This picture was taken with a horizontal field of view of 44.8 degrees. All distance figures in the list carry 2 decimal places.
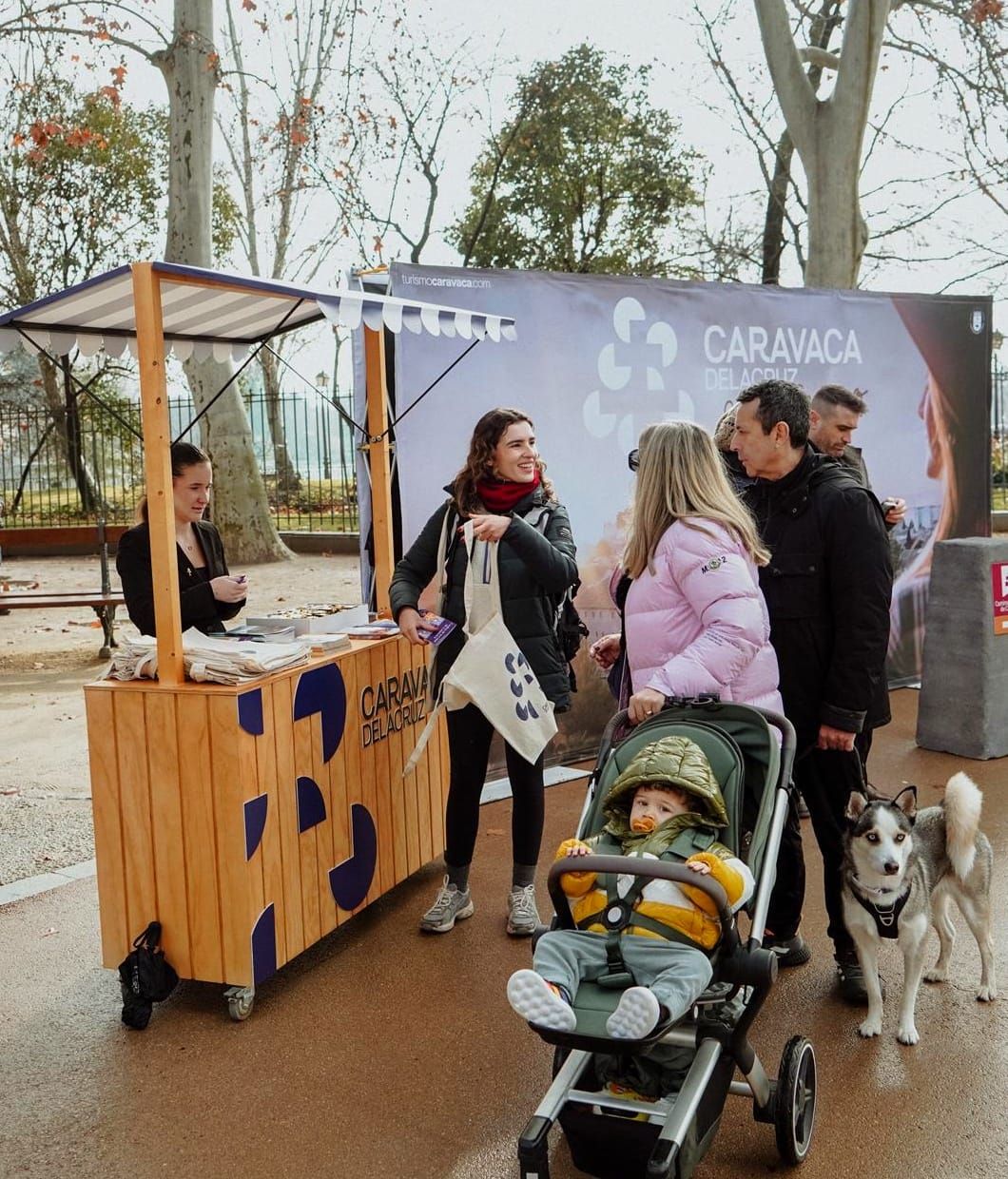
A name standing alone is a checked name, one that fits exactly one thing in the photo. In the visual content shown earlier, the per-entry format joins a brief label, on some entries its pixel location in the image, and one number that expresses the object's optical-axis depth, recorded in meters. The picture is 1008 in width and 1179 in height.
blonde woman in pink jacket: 3.43
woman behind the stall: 4.47
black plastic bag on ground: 3.92
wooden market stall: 3.94
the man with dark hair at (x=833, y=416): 5.62
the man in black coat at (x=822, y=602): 3.88
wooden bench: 11.02
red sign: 7.05
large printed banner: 6.26
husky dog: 3.66
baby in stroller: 2.57
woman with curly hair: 4.50
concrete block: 7.02
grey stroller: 2.62
